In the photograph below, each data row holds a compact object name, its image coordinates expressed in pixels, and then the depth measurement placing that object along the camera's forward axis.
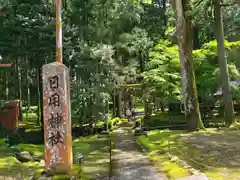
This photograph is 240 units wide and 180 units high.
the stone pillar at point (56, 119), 5.77
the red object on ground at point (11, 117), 16.43
